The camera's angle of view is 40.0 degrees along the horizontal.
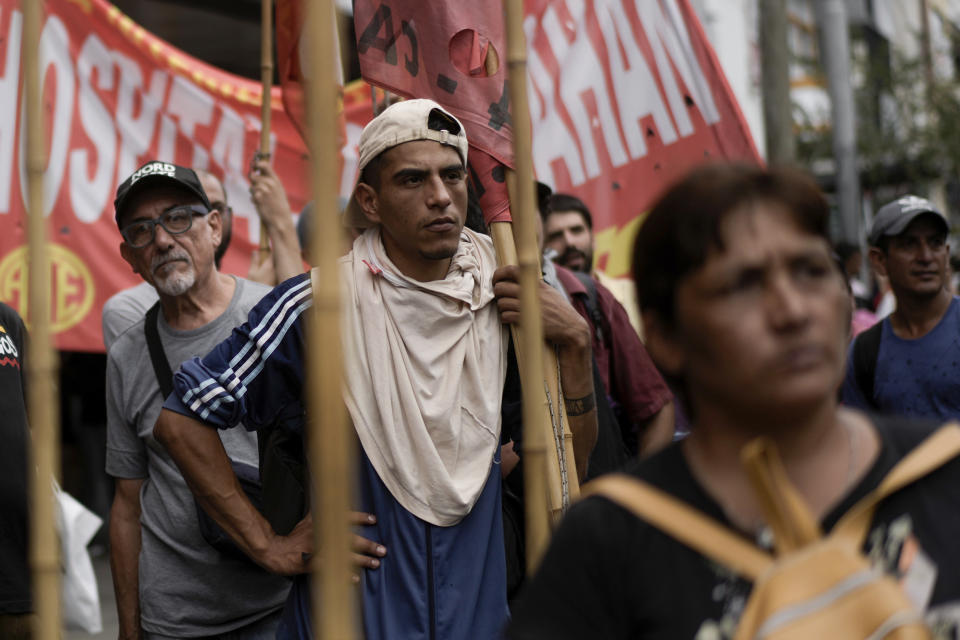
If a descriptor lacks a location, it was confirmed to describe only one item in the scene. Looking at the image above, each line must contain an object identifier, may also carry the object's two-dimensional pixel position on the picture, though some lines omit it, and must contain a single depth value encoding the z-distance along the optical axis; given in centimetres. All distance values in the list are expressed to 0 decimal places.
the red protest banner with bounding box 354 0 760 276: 544
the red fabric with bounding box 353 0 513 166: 297
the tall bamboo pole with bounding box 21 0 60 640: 194
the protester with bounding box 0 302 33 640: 354
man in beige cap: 288
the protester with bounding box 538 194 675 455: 436
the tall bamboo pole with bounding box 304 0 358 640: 166
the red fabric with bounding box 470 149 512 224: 301
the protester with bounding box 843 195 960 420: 478
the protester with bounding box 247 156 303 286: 485
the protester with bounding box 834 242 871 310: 1006
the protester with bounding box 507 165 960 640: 161
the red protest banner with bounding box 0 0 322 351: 539
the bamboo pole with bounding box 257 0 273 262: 483
